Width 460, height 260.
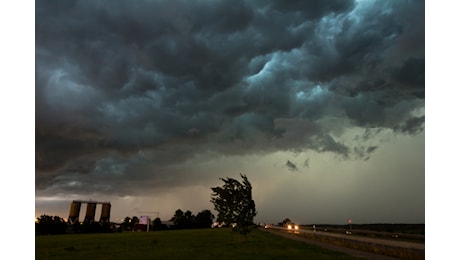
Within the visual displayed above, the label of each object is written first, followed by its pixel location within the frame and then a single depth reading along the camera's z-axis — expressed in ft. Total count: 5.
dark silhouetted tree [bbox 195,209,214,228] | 533.55
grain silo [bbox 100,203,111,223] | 542.16
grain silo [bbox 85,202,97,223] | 534.33
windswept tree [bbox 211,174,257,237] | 145.28
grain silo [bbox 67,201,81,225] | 514.11
